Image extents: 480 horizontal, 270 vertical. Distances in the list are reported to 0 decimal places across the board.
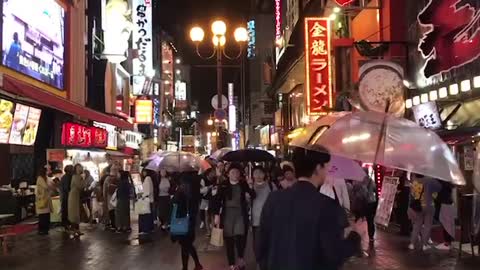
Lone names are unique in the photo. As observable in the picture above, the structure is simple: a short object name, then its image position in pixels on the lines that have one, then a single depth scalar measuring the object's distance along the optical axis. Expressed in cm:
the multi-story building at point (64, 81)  1759
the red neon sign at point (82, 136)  2277
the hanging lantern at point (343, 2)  1946
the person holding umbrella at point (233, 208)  1102
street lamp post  2345
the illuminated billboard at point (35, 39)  1752
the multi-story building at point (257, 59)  6638
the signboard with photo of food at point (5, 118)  1619
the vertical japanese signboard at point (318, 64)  2342
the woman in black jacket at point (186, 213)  1115
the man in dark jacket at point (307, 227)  450
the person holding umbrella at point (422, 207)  1362
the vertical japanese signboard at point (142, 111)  4297
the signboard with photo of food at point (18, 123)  1717
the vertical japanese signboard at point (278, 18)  4738
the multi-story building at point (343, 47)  1872
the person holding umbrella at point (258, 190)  1188
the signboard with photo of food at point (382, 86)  1753
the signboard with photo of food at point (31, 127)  1828
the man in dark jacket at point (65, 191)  1833
